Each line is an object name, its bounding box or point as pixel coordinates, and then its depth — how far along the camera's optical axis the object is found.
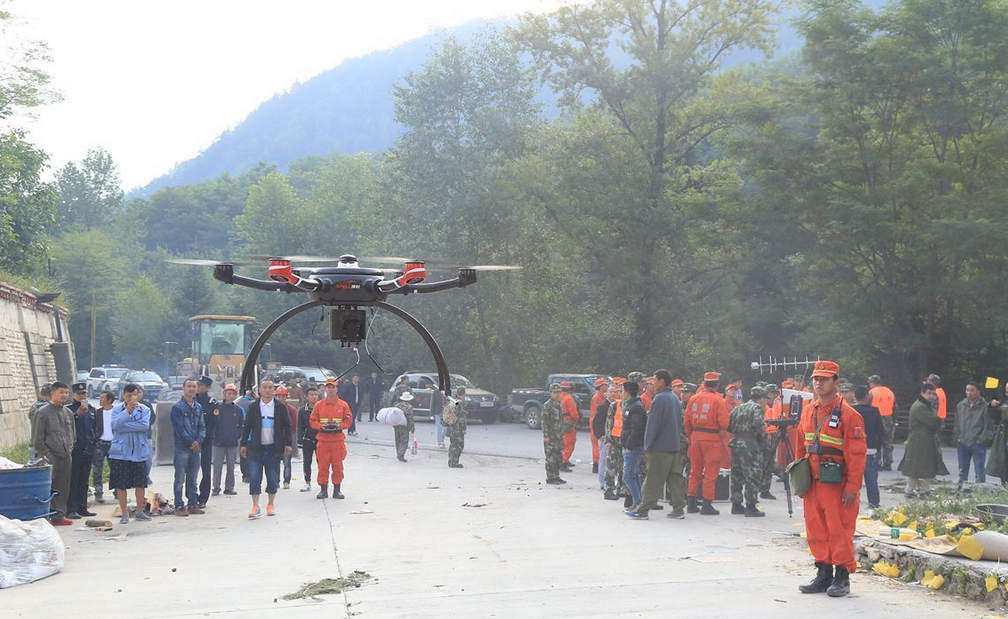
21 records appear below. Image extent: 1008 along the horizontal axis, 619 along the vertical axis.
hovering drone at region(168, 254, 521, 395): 6.79
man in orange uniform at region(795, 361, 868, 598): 8.71
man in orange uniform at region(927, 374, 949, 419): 16.84
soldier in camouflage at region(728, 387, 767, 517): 13.74
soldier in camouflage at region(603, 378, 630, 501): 15.45
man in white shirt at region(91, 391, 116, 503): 14.96
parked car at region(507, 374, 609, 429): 31.03
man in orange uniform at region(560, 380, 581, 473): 18.91
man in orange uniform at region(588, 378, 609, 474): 18.42
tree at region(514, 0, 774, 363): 36.50
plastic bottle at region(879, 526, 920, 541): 9.81
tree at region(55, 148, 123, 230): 117.50
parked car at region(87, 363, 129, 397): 53.28
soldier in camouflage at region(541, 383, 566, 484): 17.38
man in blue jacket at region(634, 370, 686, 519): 13.31
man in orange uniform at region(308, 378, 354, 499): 15.80
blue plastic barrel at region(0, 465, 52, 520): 11.51
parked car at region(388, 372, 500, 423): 35.09
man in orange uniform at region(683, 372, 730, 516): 13.86
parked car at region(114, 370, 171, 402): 46.34
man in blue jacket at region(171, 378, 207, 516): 14.33
